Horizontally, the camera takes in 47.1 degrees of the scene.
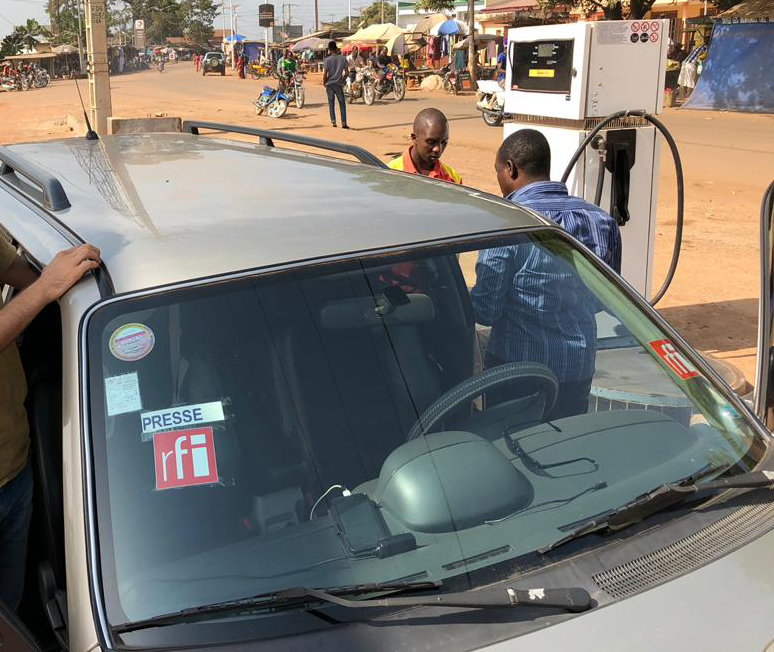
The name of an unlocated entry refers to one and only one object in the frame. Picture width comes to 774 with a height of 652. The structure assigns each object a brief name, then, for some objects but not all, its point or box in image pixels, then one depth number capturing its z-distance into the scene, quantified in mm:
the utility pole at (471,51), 32888
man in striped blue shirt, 2580
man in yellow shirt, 4934
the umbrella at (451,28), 39531
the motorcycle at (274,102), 25359
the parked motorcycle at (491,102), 19500
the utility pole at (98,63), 12594
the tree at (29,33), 83438
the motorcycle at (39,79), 50688
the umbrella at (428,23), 47625
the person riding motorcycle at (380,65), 30750
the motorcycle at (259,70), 49344
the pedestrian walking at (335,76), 20969
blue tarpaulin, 21906
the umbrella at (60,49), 56678
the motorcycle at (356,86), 30447
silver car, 1676
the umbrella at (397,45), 43562
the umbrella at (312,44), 52281
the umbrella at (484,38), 43853
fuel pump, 5766
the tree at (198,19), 117375
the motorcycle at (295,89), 27422
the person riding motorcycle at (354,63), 32812
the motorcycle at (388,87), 29844
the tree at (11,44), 74644
